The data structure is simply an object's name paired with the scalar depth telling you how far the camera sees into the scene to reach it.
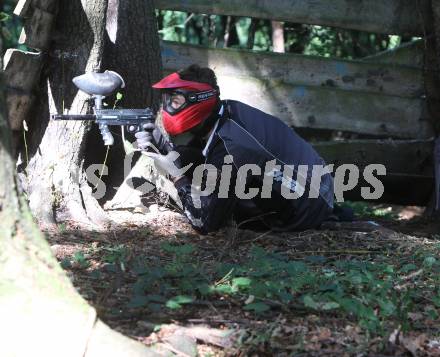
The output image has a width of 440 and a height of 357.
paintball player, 10.54
